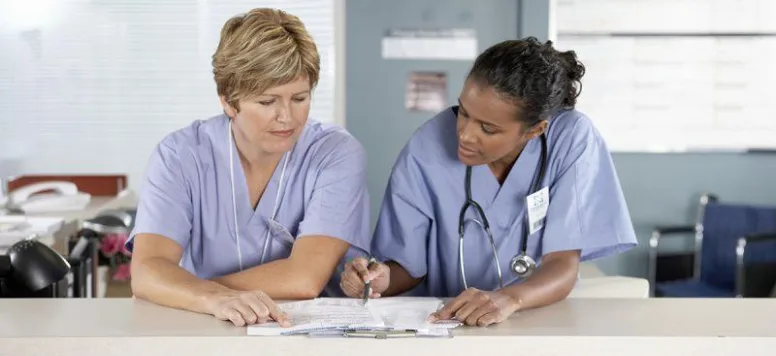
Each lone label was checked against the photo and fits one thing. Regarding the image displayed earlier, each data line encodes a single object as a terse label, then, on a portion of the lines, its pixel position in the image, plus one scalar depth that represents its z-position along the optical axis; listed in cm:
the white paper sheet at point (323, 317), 142
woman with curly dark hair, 180
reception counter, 137
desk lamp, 176
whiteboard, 471
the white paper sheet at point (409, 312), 145
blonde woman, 175
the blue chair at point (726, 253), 423
